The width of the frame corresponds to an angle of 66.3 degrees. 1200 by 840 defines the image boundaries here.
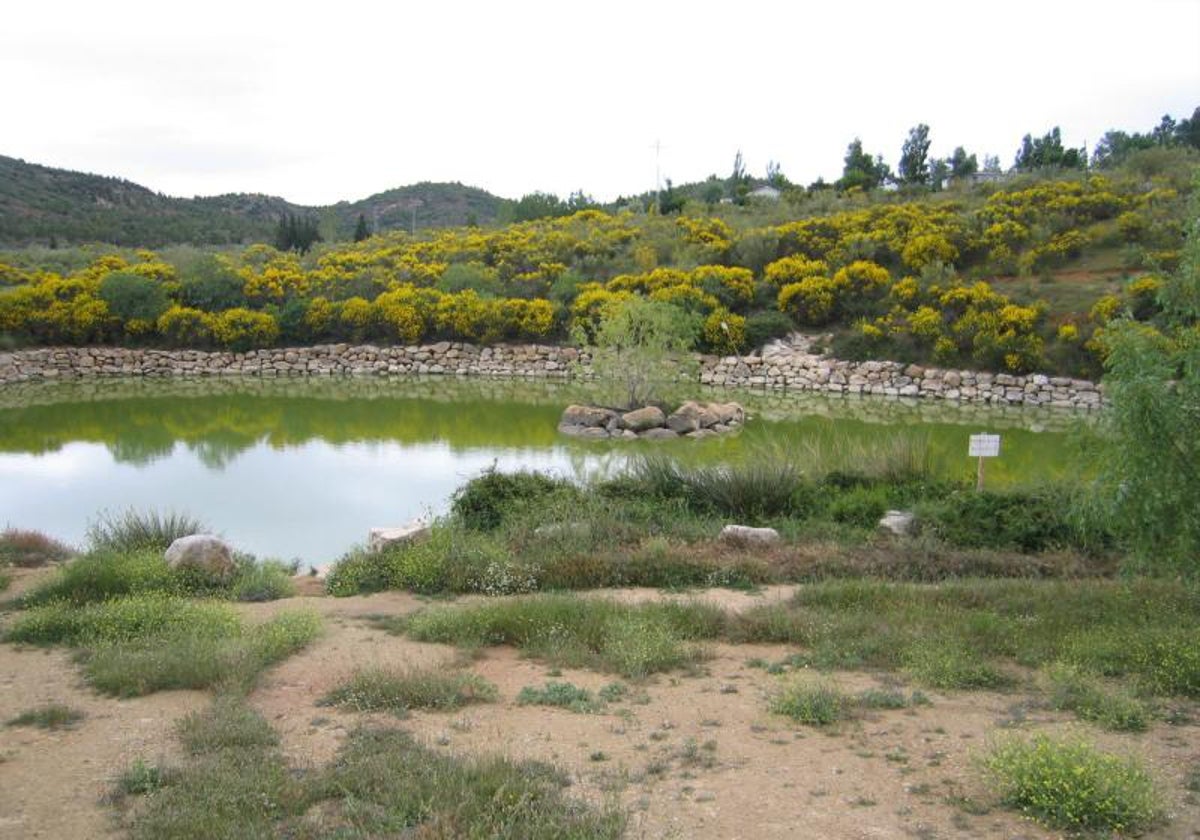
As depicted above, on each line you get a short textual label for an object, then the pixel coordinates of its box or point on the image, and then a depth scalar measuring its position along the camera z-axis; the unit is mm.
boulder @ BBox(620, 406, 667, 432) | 20078
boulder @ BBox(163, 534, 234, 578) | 8484
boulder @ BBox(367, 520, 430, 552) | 9062
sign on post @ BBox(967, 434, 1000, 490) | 10069
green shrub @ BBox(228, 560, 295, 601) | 8180
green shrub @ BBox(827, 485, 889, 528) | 10250
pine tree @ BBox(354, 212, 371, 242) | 55594
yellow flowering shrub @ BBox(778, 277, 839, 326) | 31014
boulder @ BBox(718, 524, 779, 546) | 9125
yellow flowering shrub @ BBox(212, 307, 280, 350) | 33156
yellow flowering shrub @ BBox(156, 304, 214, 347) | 33156
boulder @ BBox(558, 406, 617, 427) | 20484
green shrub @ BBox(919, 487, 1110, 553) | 9133
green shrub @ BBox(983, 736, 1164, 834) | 3703
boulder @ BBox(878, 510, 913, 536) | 9492
